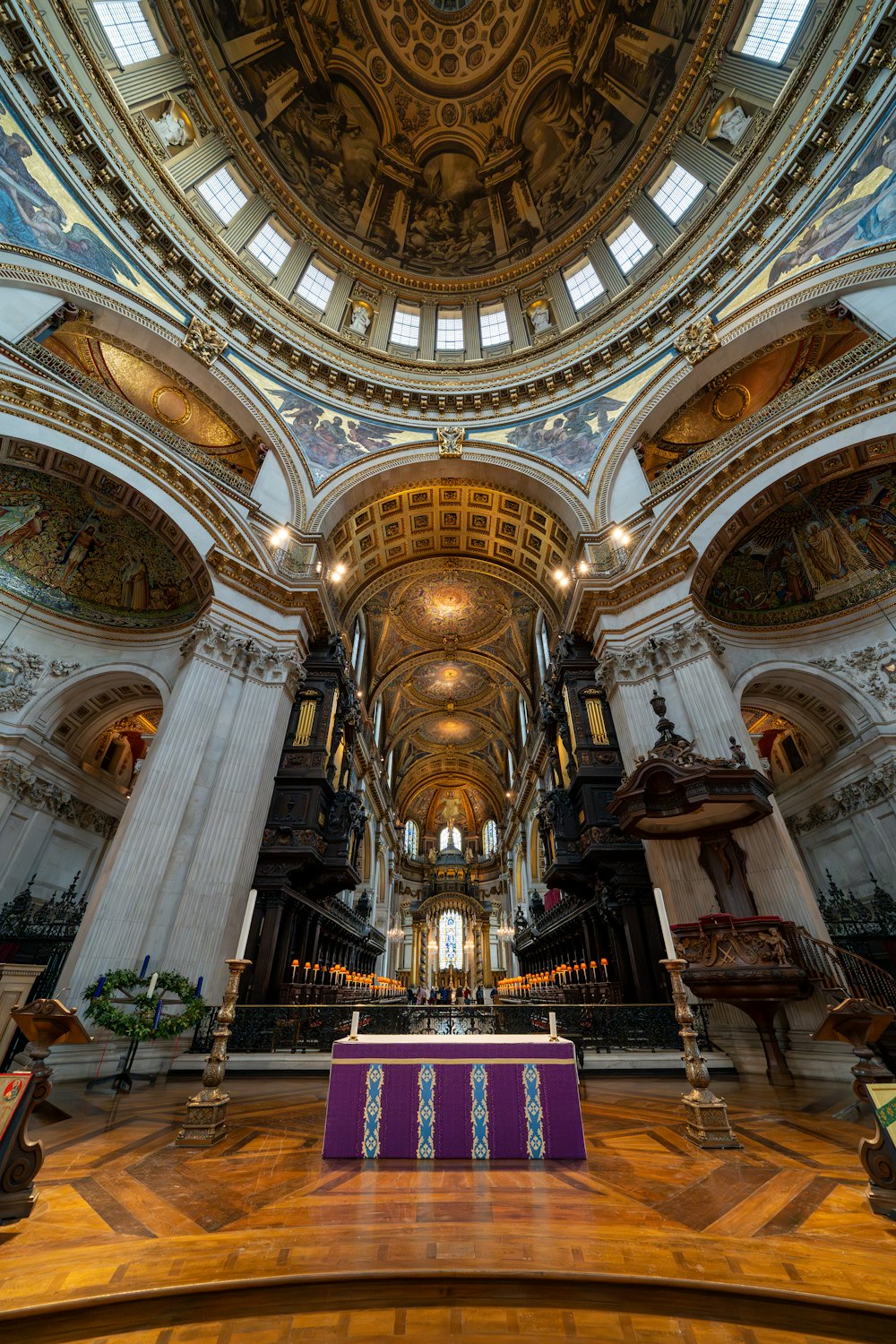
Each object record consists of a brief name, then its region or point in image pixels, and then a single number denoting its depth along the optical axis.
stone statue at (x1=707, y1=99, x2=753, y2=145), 14.74
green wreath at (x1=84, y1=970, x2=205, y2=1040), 6.27
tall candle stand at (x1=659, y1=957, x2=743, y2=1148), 3.90
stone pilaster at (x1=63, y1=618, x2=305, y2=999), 8.27
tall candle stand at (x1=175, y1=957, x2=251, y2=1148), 3.95
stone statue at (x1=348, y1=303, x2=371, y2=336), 19.39
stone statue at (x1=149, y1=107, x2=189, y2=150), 14.70
